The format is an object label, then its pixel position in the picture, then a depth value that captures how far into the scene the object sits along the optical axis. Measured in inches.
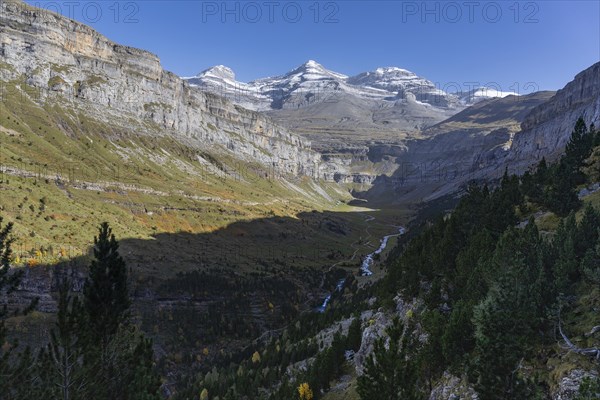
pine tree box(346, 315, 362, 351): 1927.9
